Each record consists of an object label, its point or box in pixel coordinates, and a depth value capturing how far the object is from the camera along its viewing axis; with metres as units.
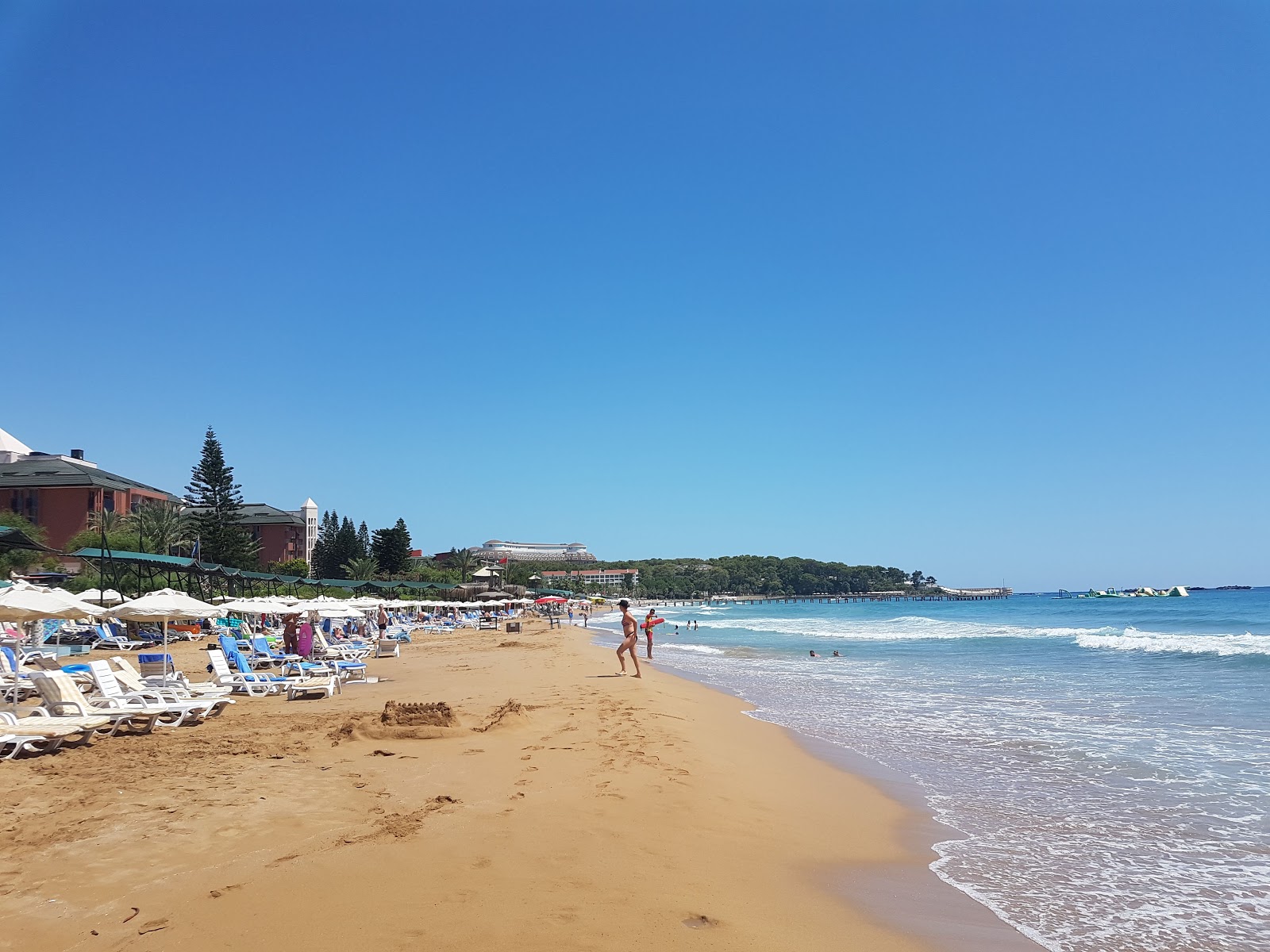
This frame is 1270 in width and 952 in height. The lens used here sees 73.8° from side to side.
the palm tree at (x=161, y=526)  41.91
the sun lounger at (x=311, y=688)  12.84
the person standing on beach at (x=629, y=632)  14.87
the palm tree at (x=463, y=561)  89.38
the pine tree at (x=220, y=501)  47.41
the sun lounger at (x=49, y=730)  7.87
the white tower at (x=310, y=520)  97.81
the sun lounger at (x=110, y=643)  23.11
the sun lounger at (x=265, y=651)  16.29
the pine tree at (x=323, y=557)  73.00
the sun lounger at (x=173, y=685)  10.70
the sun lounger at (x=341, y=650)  18.06
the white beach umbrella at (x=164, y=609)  13.52
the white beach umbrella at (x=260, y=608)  17.30
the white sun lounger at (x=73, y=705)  8.80
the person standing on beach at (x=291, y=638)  17.89
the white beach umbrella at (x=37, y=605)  10.30
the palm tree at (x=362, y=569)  63.97
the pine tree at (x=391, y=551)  76.69
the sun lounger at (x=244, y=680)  12.82
